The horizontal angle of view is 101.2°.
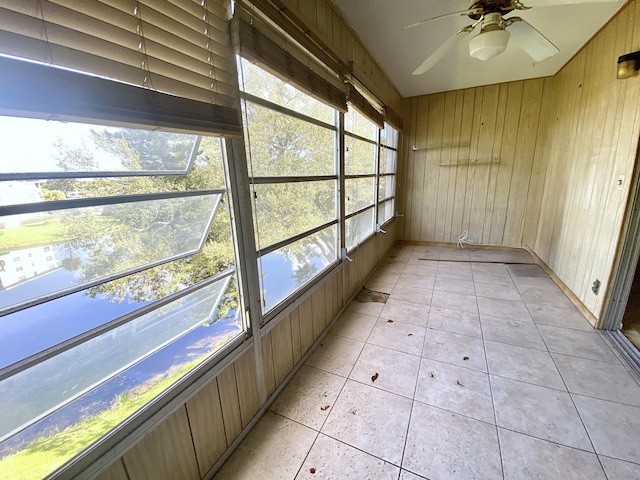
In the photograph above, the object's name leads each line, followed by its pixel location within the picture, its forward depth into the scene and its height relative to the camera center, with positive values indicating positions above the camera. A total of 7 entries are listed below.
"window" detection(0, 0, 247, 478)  0.64 -0.07
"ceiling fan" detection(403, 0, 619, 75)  1.54 +0.86
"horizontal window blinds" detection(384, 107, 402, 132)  3.47 +0.81
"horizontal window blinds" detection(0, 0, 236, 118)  0.61 +0.40
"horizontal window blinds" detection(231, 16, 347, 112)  1.11 +0.59
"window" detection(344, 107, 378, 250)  2.57 +0.02
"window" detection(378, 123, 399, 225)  3.77 +0.06
